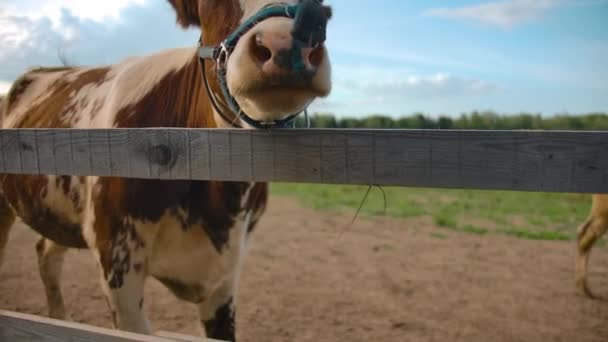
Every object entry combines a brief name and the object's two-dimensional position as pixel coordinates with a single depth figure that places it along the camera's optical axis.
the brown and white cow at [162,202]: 2.27
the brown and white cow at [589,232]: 4.97
